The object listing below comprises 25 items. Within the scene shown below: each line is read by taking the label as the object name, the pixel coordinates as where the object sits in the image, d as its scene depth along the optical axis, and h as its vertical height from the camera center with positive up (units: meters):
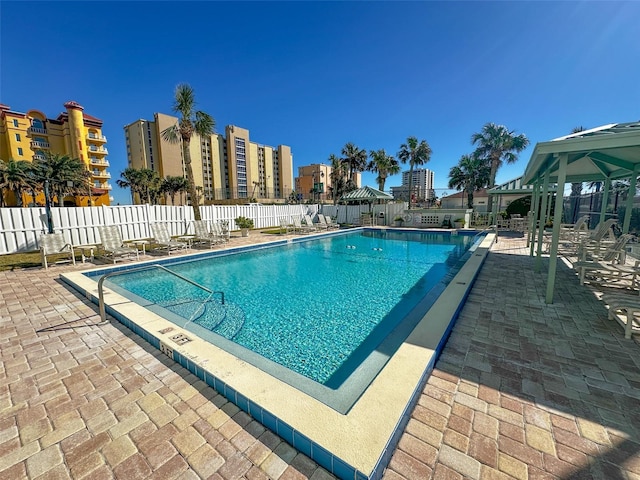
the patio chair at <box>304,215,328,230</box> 16.59 -1.13
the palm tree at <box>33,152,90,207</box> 26.09 +4.20
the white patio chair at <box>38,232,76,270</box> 6.91 -0.94
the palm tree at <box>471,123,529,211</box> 22.52 +5.28
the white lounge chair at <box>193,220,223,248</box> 10.47 -1.08
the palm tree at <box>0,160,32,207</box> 24.20 +3.38
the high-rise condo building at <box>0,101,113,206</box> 34.28 +10.15
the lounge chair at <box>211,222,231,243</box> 10.94 -0.97
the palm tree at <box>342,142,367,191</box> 27.19 +5.31
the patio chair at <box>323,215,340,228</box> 17.87 -1.10
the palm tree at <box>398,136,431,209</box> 24.41 +5.09
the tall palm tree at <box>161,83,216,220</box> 12.76 +4.33
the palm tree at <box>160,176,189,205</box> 44.41 +4.32
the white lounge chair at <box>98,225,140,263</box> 7.62 -0.99
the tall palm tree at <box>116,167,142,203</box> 40.62 +4.74
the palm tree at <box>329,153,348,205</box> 28.42 +3.89
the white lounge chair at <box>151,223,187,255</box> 9.09 -1.06
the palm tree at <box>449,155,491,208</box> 24.53 +2.98
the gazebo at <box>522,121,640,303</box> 3.38 +0.81
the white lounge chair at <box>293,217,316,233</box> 15.68 -1.23
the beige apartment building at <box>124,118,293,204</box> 54.94 +11.85
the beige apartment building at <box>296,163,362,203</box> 81.31 +10.36
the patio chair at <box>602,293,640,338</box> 2.96 -1.23
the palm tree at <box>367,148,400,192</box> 25.11 +4.05
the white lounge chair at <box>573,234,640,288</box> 4.49 -1.15
